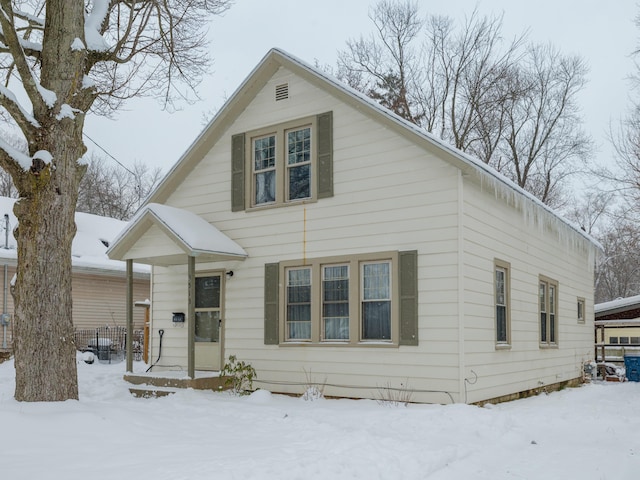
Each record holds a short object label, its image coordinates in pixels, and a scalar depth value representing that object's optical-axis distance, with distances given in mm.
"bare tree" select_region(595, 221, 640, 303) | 42812
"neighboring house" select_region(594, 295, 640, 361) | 19453
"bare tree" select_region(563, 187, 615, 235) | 43531
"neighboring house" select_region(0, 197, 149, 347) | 21523
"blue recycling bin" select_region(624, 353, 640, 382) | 15810
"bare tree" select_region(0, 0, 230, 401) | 8484
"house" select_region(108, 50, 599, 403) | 10023
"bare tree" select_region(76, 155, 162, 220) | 40562
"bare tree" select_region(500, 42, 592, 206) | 29172
